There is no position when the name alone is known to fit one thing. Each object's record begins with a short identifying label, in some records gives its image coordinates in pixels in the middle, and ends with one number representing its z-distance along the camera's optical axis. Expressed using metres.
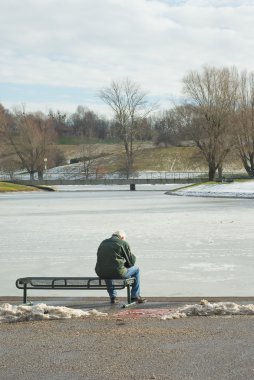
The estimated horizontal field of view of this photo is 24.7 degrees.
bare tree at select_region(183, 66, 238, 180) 58.91
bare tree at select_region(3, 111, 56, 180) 87.06
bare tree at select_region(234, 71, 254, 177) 59.22
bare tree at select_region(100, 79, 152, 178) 79.62
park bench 8.26
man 8.38
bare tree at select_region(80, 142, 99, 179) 84.80
